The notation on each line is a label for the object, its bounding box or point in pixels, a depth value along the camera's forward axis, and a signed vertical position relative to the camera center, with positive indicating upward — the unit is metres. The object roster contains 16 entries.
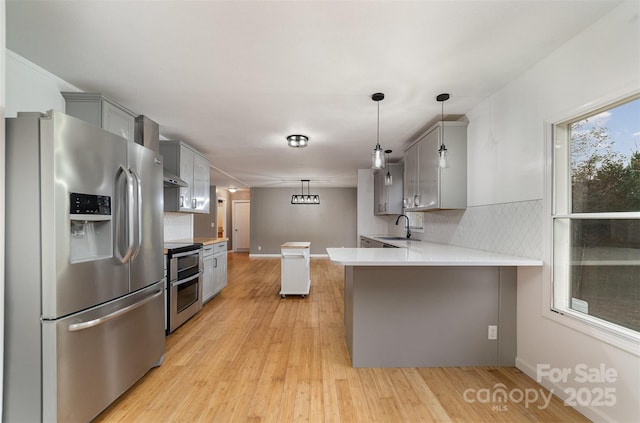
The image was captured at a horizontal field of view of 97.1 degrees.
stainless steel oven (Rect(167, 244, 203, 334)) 2.97 -0.85
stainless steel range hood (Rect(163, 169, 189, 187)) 3.09 +0.33
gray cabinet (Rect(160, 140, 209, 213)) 3.69 +0.49
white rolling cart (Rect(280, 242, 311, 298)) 4.42 -0.98
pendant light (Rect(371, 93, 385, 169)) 2.47 +0.48
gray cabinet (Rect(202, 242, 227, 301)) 3.92 -0.91
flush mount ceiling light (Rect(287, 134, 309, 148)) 3.75 +0.93
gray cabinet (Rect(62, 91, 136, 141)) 2.35 +0.86
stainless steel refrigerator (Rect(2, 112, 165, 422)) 1.45 -0.31
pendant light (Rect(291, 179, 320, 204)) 8.02 +0.31
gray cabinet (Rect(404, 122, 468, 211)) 3.07 +0.45
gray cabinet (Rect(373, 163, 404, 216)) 5.11 +0.31
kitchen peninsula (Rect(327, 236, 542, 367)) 2.30 -0.86
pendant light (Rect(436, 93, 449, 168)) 2.56 +0.56
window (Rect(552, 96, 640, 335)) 1.53 -0.04
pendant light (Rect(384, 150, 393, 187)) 3.54 +0.38
